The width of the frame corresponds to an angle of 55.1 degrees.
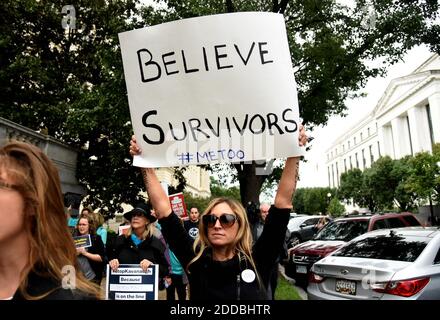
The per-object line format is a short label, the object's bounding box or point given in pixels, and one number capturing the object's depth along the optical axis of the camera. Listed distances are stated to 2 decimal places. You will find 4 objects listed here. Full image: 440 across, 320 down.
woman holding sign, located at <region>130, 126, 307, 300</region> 2.36
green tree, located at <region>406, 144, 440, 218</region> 28.98
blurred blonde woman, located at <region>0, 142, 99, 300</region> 1.45
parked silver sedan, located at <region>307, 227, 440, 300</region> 4.79
